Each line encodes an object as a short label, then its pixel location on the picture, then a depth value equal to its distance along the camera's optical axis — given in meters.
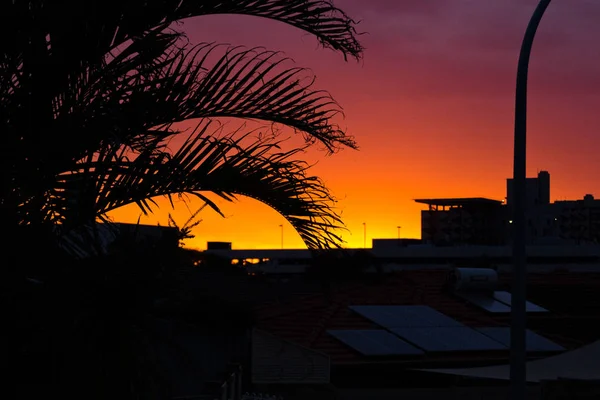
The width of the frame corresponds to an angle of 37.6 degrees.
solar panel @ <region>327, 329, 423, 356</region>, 30.46
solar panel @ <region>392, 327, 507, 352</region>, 31.80
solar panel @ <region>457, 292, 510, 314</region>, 38.88
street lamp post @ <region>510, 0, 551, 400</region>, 10.92
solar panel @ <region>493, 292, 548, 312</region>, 40.37
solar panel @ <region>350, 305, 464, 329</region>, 34.50
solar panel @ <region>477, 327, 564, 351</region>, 33.66
